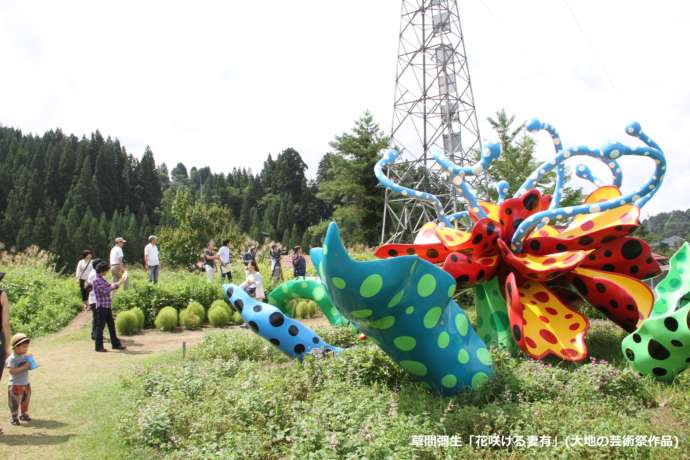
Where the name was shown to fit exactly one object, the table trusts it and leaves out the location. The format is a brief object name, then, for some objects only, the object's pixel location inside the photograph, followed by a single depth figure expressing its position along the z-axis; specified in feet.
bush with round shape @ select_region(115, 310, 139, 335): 32.81
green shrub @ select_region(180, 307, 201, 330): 35.42
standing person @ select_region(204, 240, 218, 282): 44.97
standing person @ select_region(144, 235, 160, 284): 40.78
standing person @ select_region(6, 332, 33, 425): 16.97
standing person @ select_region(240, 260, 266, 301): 33.76
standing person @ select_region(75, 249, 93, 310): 37.81
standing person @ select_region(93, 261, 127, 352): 27.32
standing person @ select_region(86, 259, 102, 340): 27.71
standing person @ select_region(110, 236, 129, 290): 34.99
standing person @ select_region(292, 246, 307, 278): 45.99
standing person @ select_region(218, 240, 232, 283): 46.06
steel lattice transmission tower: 61.93
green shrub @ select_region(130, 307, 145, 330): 33.78
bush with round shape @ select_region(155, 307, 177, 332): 34.68
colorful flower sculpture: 20.22
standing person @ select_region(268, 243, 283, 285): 47.52
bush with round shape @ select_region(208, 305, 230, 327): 36.27
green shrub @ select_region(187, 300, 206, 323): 36.22
